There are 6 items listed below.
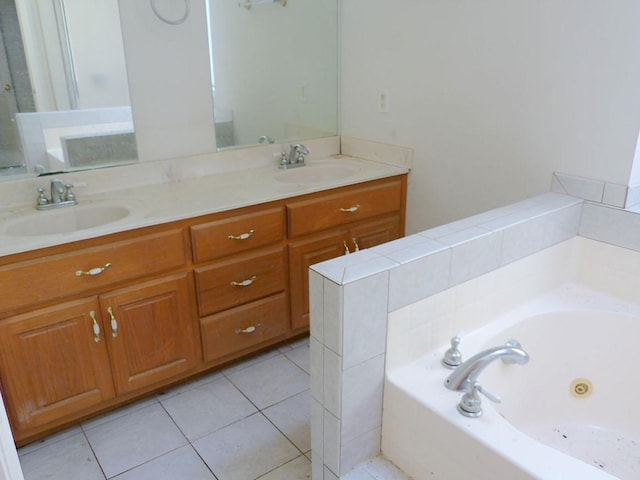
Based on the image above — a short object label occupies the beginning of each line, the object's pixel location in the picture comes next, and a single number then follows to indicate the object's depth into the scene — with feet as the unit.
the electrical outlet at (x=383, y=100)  8.26
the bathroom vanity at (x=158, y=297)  5.52
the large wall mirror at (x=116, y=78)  6.30
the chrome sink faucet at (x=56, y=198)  6.45
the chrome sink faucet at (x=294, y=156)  8.58
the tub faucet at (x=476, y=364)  4.09
